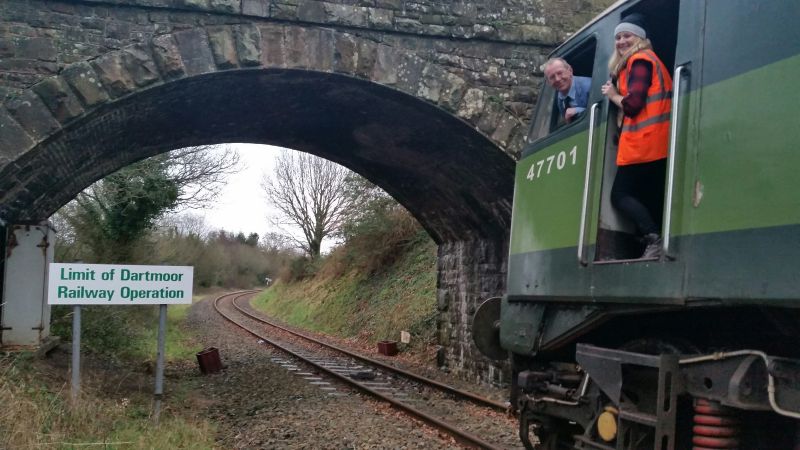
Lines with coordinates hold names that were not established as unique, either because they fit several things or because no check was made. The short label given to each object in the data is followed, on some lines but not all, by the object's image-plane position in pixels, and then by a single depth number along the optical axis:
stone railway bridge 7.48
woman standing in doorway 3.44
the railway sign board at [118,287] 6.97
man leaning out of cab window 4.59
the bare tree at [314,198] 38.12
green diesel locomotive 2.63
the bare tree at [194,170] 19.36
